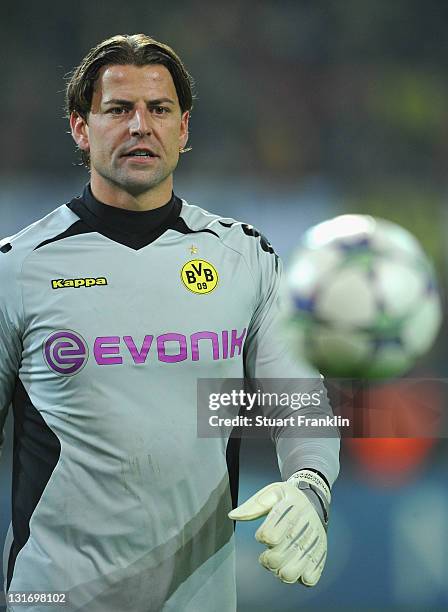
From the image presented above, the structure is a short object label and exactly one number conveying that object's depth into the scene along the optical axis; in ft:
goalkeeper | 34.65
